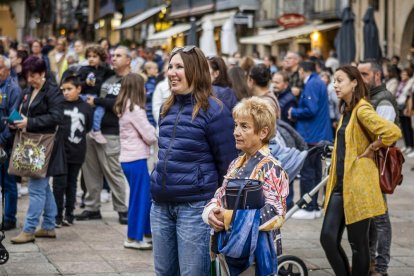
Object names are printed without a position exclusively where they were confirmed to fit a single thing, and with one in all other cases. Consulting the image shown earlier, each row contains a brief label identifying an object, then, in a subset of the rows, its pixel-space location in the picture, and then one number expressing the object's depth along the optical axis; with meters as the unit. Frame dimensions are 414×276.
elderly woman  5.67
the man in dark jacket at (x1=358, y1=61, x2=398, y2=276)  8.45
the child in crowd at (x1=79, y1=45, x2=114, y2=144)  12.11
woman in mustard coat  7.82
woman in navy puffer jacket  6.39
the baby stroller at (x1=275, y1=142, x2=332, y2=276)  8.23
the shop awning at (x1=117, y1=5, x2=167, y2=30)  57.78
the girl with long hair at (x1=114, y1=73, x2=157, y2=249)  10.12
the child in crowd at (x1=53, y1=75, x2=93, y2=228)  11.37
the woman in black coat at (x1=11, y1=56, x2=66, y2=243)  10.10
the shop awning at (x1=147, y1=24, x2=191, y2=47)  49.50
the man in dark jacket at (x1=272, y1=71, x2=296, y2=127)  13.19
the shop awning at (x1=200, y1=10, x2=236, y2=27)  46.46
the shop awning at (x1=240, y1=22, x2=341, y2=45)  36.41
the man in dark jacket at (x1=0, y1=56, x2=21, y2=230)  11.05
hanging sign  38.50
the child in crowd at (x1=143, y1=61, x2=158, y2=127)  16.42
